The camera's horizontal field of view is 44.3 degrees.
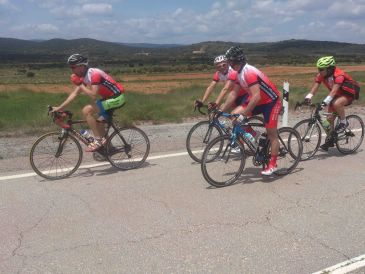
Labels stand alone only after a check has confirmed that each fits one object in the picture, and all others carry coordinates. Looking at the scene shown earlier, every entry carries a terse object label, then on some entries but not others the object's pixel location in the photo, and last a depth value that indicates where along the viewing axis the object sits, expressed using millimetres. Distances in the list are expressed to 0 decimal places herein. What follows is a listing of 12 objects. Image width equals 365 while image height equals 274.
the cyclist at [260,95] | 6258
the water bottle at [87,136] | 7270
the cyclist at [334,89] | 7844
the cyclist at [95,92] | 6922
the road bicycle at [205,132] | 7816
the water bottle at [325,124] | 8211
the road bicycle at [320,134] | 8016
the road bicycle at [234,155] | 6297
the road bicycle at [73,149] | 6915
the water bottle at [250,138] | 6675
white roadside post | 10859
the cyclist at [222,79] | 7648
